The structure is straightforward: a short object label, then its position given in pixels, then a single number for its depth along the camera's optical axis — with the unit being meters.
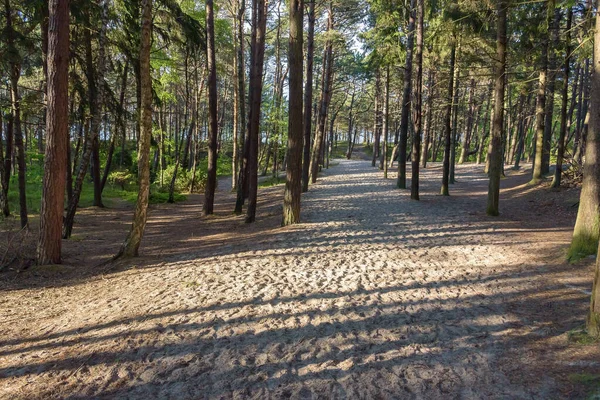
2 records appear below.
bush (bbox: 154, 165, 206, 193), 26.83
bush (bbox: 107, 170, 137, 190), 25.73
